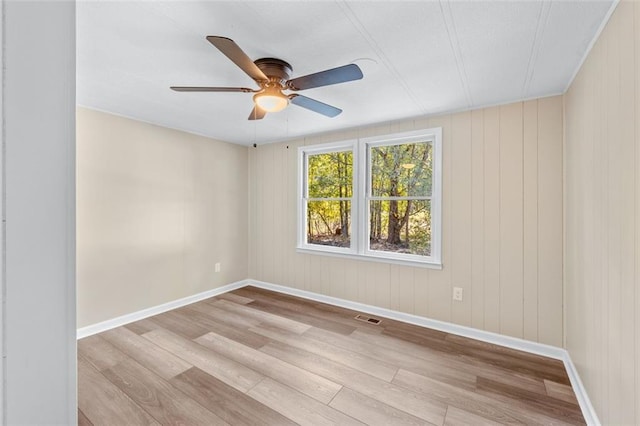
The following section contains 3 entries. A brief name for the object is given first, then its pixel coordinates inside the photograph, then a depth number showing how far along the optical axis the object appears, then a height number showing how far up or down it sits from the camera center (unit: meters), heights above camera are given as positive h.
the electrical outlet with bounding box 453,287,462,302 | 3.01 -0.83
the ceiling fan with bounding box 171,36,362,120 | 1.62 +0.81
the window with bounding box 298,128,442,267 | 3.26 +0.19
